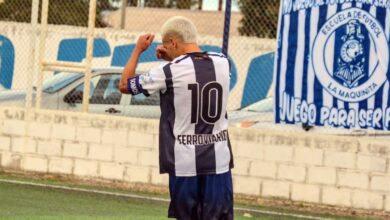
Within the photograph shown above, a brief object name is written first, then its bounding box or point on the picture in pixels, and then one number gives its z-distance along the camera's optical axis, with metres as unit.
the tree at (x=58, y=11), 21.25
